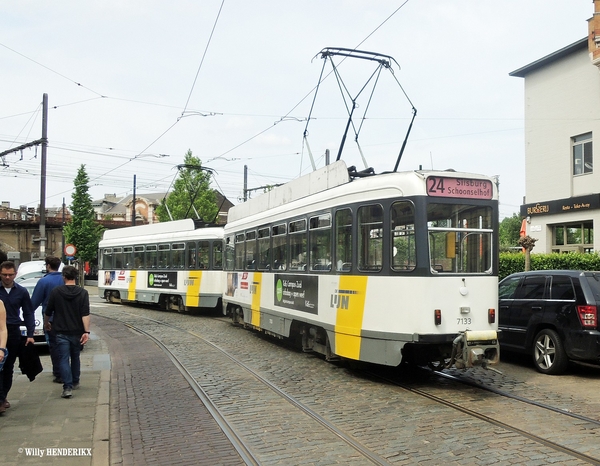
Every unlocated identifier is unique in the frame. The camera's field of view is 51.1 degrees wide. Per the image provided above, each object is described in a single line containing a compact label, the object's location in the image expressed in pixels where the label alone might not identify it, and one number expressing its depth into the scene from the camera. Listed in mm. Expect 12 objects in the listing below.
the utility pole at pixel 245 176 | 36831
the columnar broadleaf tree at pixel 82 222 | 53125
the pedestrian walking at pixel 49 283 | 8918
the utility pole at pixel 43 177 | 21672
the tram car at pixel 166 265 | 20500
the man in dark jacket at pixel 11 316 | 6914
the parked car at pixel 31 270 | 15023
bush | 18297
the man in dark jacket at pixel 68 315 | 7926
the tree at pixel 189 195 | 42500
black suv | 9016
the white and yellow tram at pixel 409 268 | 8031
